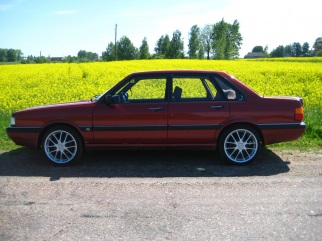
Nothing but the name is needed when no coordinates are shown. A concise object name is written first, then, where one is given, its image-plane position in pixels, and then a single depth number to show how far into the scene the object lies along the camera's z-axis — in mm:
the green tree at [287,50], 112094
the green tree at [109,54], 73944
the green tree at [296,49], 109688
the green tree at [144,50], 78562
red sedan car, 5586
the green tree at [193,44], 88938
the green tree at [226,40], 84250
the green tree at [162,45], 83894
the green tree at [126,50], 79188
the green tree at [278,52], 104650
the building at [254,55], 110519
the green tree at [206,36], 96062
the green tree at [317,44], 93562
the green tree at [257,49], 132225
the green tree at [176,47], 82625
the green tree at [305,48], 107325
